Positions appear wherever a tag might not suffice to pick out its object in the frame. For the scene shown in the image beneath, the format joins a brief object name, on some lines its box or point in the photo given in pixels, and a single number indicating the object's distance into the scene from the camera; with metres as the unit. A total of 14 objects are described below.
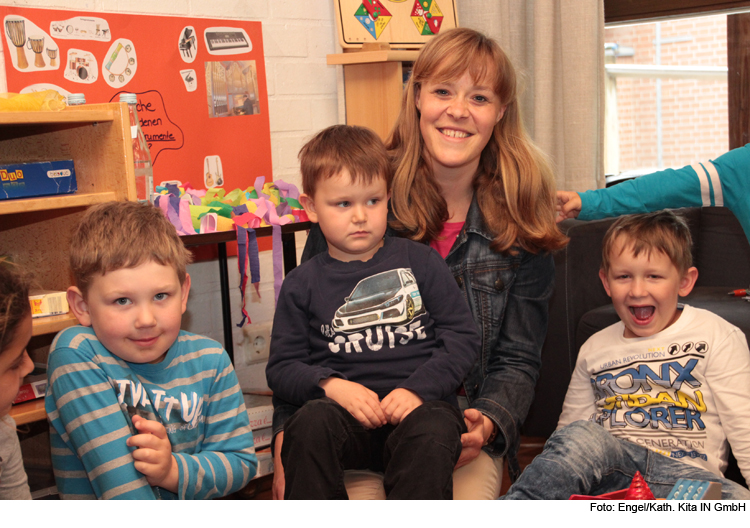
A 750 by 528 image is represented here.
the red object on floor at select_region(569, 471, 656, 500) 1.17
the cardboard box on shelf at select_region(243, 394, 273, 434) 2.01
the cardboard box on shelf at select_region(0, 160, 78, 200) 1.33
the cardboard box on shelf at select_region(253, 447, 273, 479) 1.98
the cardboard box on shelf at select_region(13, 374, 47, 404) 1.41
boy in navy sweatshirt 1.14
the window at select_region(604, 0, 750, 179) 2.72
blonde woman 1.43
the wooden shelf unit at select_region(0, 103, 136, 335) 1.37
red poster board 1.97
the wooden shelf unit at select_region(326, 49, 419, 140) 2.38
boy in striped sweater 1.07
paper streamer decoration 1.64
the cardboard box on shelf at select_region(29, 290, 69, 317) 1.40
